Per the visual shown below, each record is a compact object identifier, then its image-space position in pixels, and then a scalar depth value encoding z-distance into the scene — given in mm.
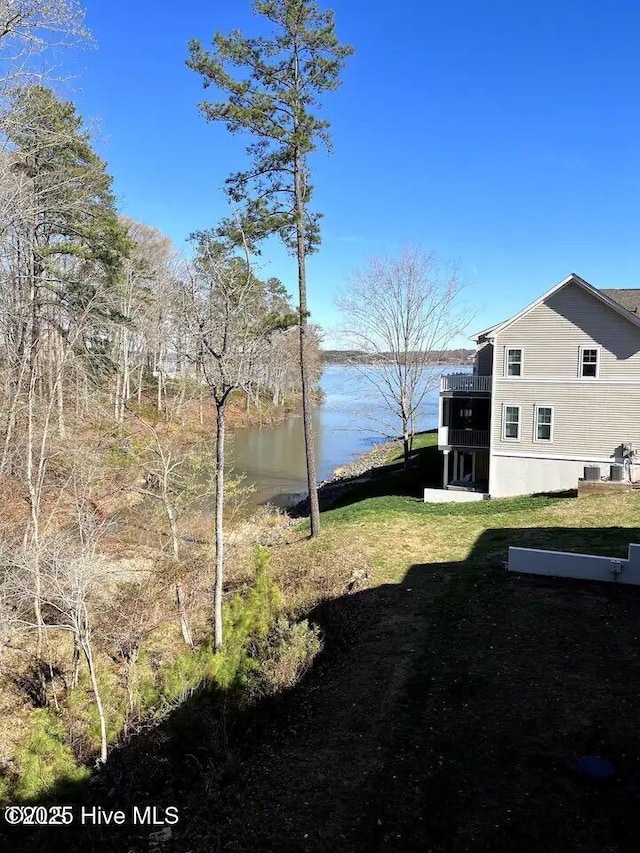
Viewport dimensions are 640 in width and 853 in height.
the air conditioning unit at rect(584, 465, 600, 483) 18688
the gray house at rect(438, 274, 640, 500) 18781
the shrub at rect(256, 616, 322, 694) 7688
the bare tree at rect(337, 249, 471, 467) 26391
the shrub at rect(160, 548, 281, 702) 7461
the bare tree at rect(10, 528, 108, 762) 7008
